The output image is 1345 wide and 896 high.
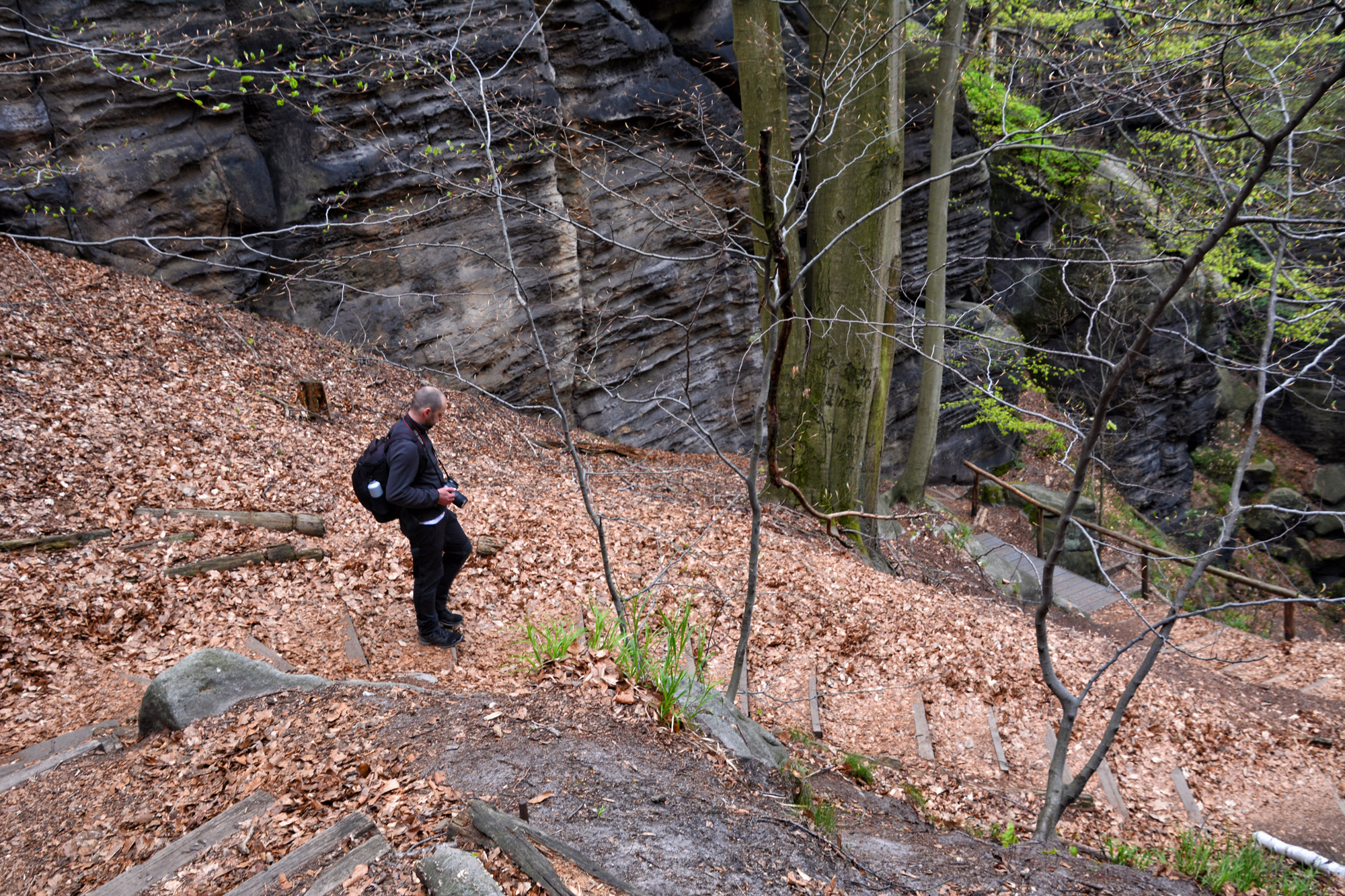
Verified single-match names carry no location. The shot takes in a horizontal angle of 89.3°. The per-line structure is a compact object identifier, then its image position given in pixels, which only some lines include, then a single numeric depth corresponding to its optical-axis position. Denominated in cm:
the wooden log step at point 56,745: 333
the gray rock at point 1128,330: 1525
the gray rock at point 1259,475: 1927
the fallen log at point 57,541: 467
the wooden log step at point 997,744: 520
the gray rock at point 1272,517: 1728
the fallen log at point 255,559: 507
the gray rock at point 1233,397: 1909
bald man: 418
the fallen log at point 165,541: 507
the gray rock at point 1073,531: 1230
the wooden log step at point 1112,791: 486
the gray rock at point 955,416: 1374
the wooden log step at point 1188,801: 497
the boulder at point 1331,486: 1952
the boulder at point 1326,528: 1847
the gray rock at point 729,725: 368
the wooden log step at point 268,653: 448
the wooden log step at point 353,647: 471
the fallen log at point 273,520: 558
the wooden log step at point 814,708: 522
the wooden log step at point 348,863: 216
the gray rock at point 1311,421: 1966
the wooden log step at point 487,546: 630
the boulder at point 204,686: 321
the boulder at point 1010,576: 1039
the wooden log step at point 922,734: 520
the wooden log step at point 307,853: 219
